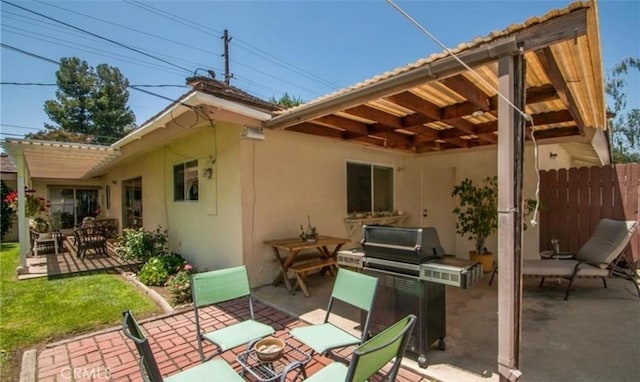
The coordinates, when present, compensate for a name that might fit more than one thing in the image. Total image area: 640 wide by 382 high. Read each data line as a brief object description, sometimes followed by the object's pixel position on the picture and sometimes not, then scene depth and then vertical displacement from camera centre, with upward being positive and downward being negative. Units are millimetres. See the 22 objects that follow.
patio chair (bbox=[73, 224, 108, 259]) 8242 -1370
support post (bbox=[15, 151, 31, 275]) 6480 -635
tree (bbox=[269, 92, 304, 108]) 19172 +5639
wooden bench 4695 -1295
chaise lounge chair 4473 -1173
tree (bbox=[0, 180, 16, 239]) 12047 -989
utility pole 15509 +6905
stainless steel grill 2703 -821
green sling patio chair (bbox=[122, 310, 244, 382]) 1488 -1005
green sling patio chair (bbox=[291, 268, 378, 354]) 2352 -1010
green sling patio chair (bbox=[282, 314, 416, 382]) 1362 -801
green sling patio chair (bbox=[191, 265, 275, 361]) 2430 -986
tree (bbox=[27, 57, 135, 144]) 22734 +6463
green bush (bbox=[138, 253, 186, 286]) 5504 -1537
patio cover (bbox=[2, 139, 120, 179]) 6610 +903
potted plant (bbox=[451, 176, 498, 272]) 6020 -582
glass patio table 2150 -1456
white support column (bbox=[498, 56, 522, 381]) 2344 -380
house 2637 +882
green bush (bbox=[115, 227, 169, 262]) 6809 -1286
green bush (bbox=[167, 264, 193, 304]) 4492 -1517
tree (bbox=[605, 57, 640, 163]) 20375 +3681
